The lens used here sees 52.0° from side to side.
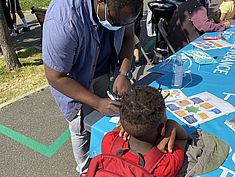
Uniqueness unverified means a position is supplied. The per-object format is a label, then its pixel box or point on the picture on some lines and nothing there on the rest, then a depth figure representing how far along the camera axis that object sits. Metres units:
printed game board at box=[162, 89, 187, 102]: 1.81
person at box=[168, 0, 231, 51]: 2.88
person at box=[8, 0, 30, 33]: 4.77
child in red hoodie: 1.21
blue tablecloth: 1.50
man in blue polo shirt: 1.28
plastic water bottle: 1.93
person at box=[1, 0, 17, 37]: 4.77
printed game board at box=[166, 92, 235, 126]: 1.64
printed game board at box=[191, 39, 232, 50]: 2.50
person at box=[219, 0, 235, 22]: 3.21
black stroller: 3.34
